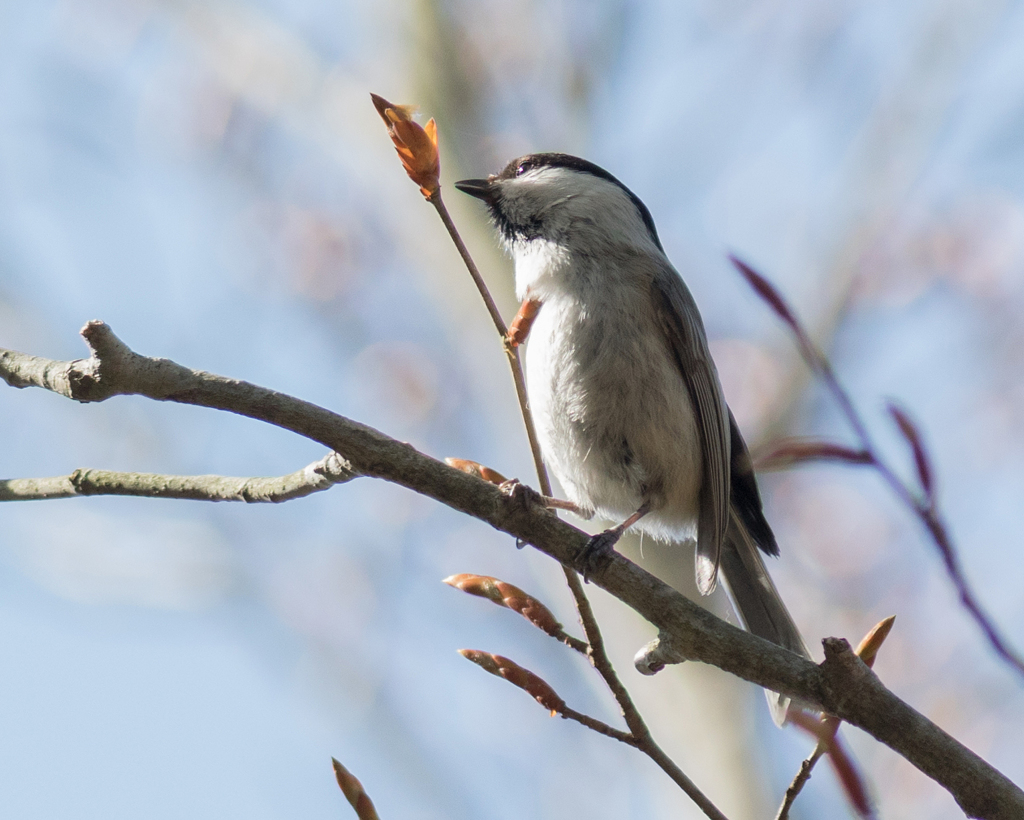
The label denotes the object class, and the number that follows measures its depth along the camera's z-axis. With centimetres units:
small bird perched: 369
